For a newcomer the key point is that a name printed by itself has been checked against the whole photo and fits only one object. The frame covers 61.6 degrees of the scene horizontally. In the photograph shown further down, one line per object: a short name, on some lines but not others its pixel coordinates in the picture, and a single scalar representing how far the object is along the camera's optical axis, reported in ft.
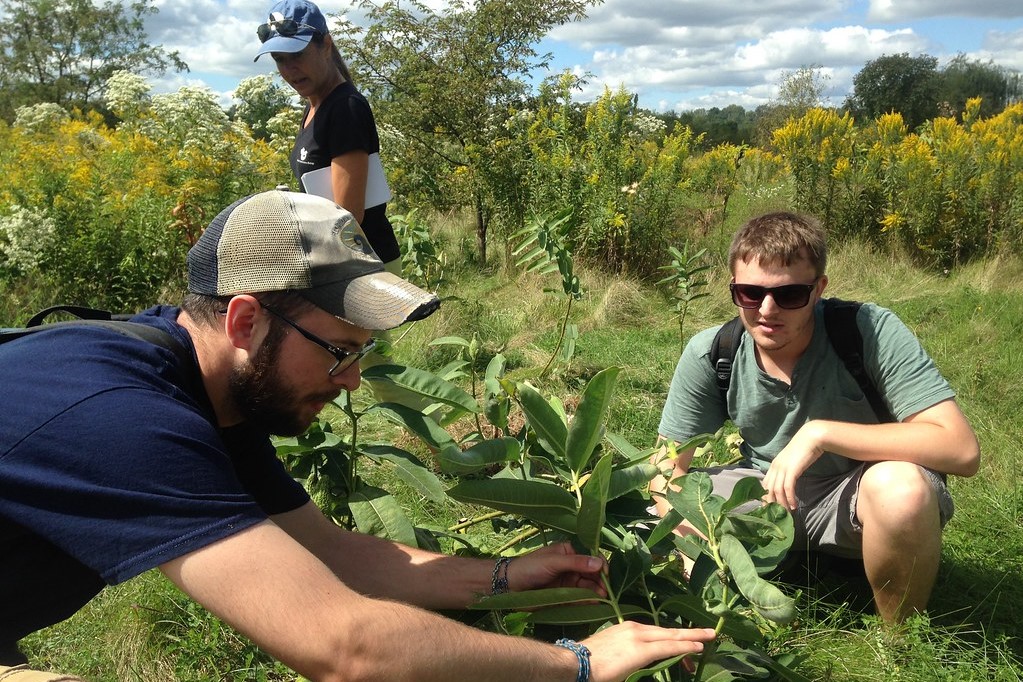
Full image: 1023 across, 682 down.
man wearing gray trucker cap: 4.09
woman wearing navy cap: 11.09
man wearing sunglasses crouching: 7.77
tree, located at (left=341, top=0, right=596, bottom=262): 26.53
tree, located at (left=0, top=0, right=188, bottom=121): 92.22
